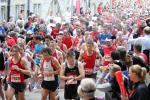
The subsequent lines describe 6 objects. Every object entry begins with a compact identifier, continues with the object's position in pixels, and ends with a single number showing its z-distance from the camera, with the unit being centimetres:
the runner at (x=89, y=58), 1362
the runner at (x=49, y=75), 1208
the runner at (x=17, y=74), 1180
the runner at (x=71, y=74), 1148
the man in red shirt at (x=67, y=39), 1925
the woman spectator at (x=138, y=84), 812
